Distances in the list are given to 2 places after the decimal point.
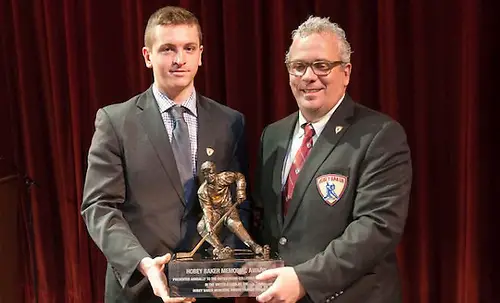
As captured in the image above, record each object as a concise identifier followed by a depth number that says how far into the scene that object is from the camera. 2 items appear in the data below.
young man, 1.77
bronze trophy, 1.58
